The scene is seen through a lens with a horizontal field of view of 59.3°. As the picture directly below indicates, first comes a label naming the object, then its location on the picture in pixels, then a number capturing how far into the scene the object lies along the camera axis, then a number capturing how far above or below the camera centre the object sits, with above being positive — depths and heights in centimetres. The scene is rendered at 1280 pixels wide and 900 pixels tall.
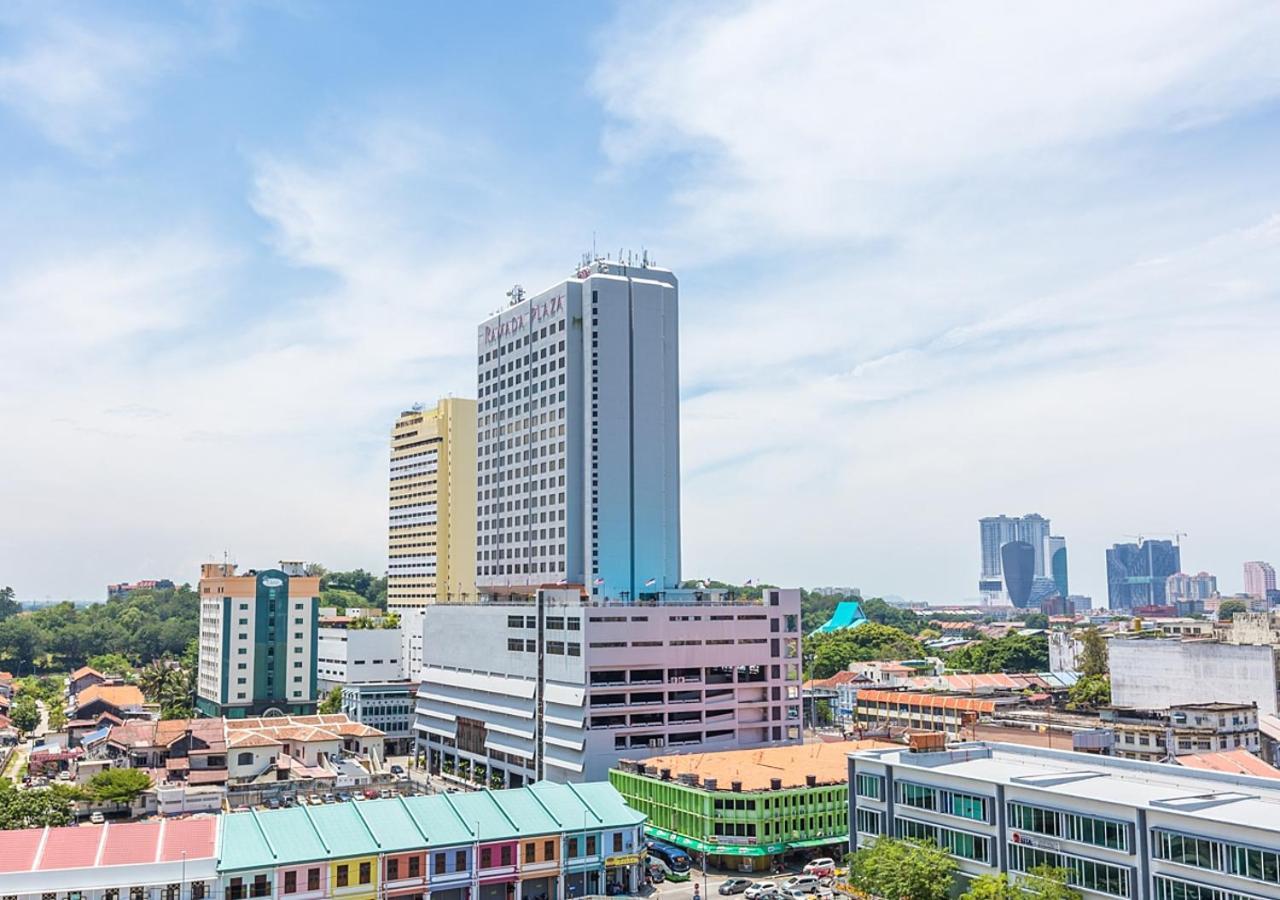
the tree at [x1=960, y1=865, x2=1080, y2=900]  6144 -1712
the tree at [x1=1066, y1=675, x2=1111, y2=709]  15800 -1669
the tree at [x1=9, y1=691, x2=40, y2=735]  16650 -1918
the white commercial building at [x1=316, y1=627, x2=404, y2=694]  18738 -1238
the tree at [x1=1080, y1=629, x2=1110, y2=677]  19575 -1382
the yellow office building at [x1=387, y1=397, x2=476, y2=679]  19500 -1017
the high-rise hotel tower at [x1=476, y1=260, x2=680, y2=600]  14112 +1871
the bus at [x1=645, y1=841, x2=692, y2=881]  8656 -2182
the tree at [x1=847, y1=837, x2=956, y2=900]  6744 -1765
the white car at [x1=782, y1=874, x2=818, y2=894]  7944 -2175
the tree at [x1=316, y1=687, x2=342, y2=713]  17408 -1863
